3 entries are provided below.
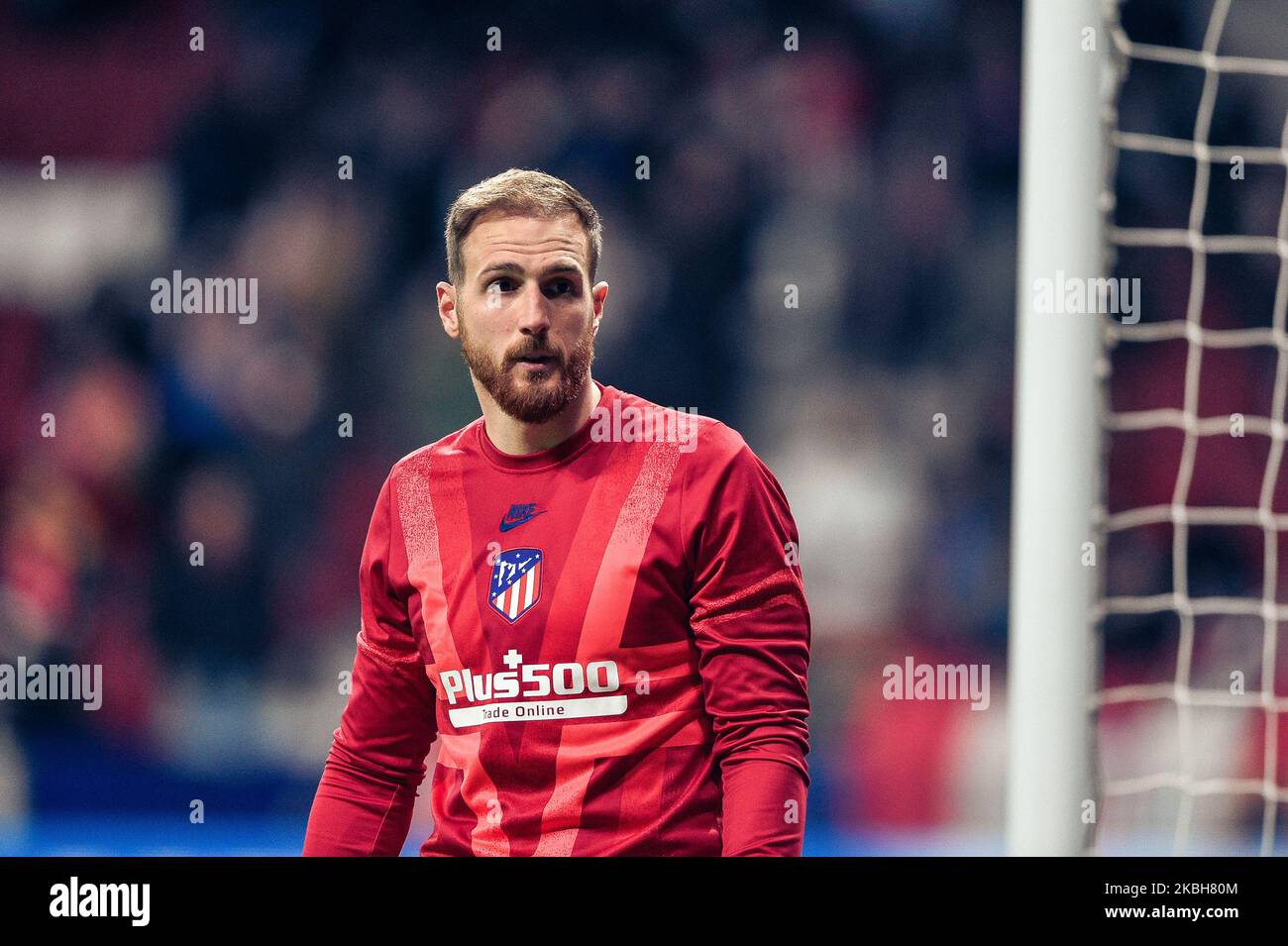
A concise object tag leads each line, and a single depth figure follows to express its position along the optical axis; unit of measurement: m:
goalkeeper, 4.25
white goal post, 4.91
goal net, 8.26
